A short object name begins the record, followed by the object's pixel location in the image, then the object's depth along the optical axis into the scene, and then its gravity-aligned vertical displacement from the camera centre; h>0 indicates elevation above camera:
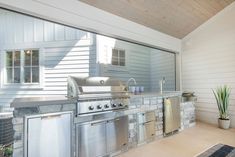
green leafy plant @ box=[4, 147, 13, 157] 2.59 -1.02
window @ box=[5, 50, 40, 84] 3.65 +0.28
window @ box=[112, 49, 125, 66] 4.78 +0.63
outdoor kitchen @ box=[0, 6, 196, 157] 2.24 -0.28
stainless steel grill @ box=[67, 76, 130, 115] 2.60 -0.21
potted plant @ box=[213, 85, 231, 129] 4.56 -0.66
